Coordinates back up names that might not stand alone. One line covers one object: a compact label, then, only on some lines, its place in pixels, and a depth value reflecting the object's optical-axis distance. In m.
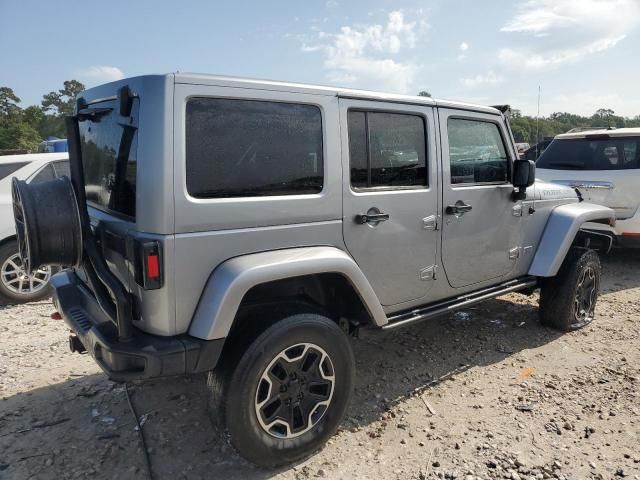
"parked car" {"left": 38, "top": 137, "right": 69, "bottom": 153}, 9.09
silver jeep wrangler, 2.22
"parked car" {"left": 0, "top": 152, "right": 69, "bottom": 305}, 5.22
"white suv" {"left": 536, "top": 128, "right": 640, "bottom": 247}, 6.21
